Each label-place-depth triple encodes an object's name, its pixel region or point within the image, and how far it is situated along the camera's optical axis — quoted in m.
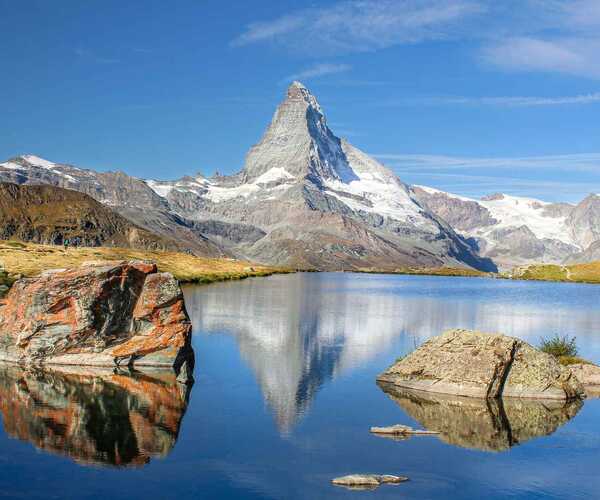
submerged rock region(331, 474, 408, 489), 27.16
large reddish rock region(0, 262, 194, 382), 47.19
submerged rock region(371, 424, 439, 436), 34.53
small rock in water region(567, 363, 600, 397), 46.11
